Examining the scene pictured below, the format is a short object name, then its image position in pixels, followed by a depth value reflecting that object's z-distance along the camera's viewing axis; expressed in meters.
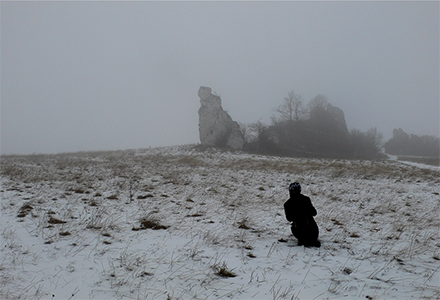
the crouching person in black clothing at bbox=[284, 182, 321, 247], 5.52
